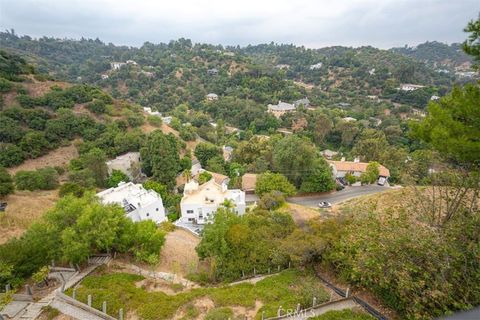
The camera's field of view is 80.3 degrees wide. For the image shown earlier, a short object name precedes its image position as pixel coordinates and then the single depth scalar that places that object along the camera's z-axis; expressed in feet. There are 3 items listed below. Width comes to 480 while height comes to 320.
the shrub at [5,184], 79.97
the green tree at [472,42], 31.58
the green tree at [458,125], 33.55
